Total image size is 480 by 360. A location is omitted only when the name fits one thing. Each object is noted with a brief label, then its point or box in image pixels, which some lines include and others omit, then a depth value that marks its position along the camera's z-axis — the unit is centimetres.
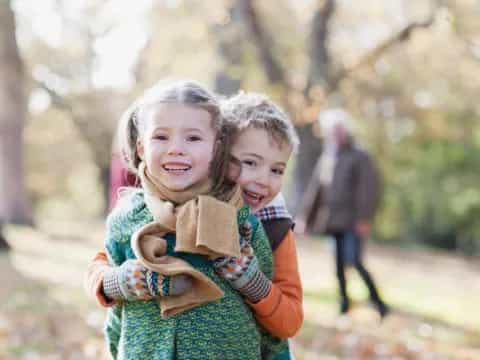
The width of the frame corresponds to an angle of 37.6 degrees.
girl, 207
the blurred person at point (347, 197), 708
